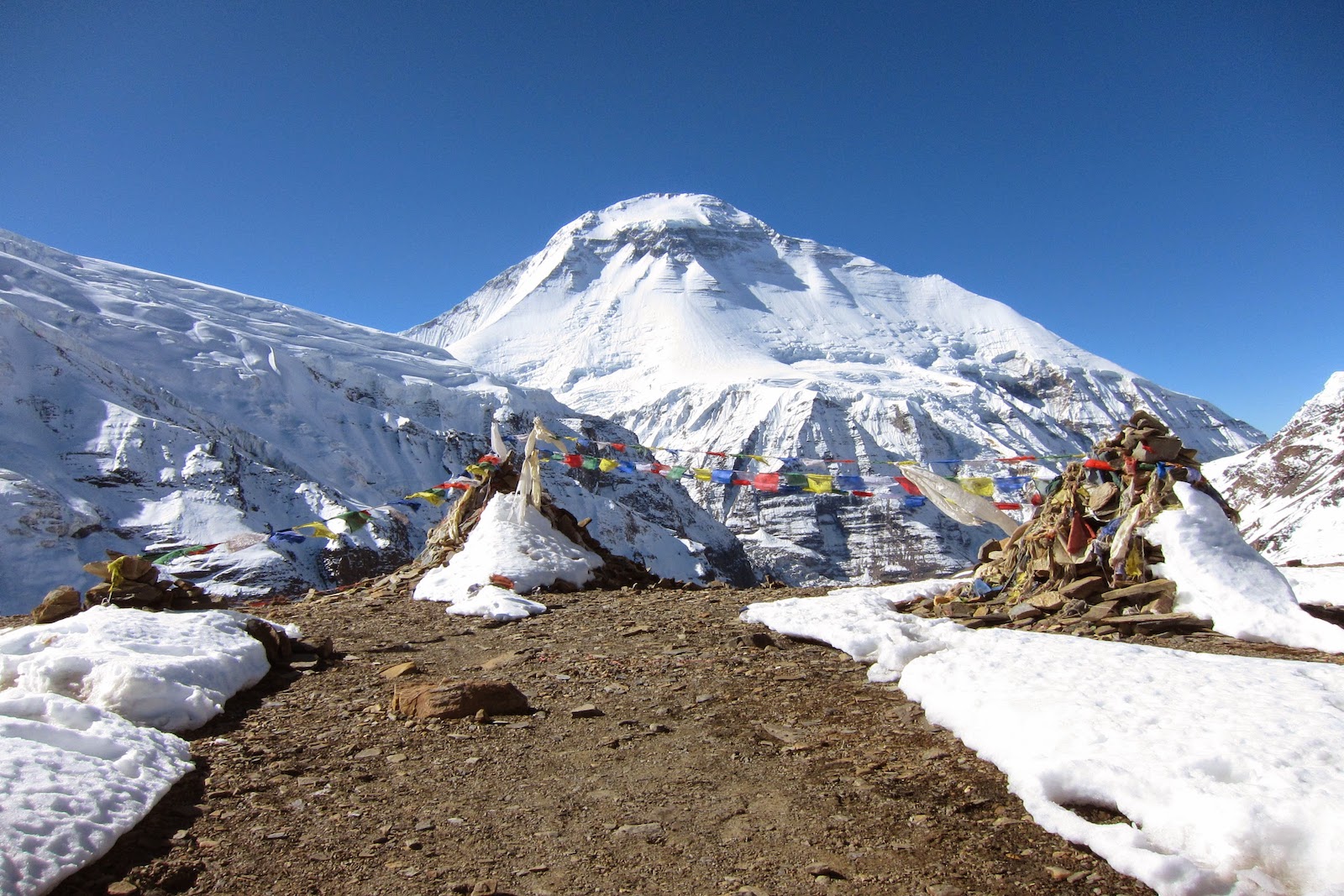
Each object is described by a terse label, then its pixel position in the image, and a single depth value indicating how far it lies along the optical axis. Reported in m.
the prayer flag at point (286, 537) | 14.84
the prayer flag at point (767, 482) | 18.34
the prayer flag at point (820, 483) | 17.19
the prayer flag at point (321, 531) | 15.29
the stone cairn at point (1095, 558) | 7.76
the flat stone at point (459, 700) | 5.60
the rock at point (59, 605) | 8.54
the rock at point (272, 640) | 7.38
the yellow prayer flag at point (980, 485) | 14.63
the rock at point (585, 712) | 5.71
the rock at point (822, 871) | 3.36
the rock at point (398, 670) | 7.01
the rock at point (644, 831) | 3.75
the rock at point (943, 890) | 3.18
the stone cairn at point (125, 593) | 8.73
